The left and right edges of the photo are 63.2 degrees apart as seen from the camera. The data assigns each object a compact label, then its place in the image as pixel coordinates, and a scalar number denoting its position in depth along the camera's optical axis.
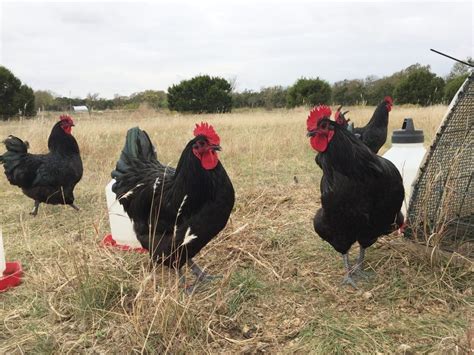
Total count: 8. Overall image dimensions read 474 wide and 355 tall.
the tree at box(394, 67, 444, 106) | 23.14
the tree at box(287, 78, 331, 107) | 29.33
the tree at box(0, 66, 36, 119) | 22.86
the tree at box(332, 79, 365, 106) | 29.76
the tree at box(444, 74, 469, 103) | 19.31
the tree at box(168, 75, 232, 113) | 31.91
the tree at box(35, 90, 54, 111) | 28.26
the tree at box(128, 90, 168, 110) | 40.72
